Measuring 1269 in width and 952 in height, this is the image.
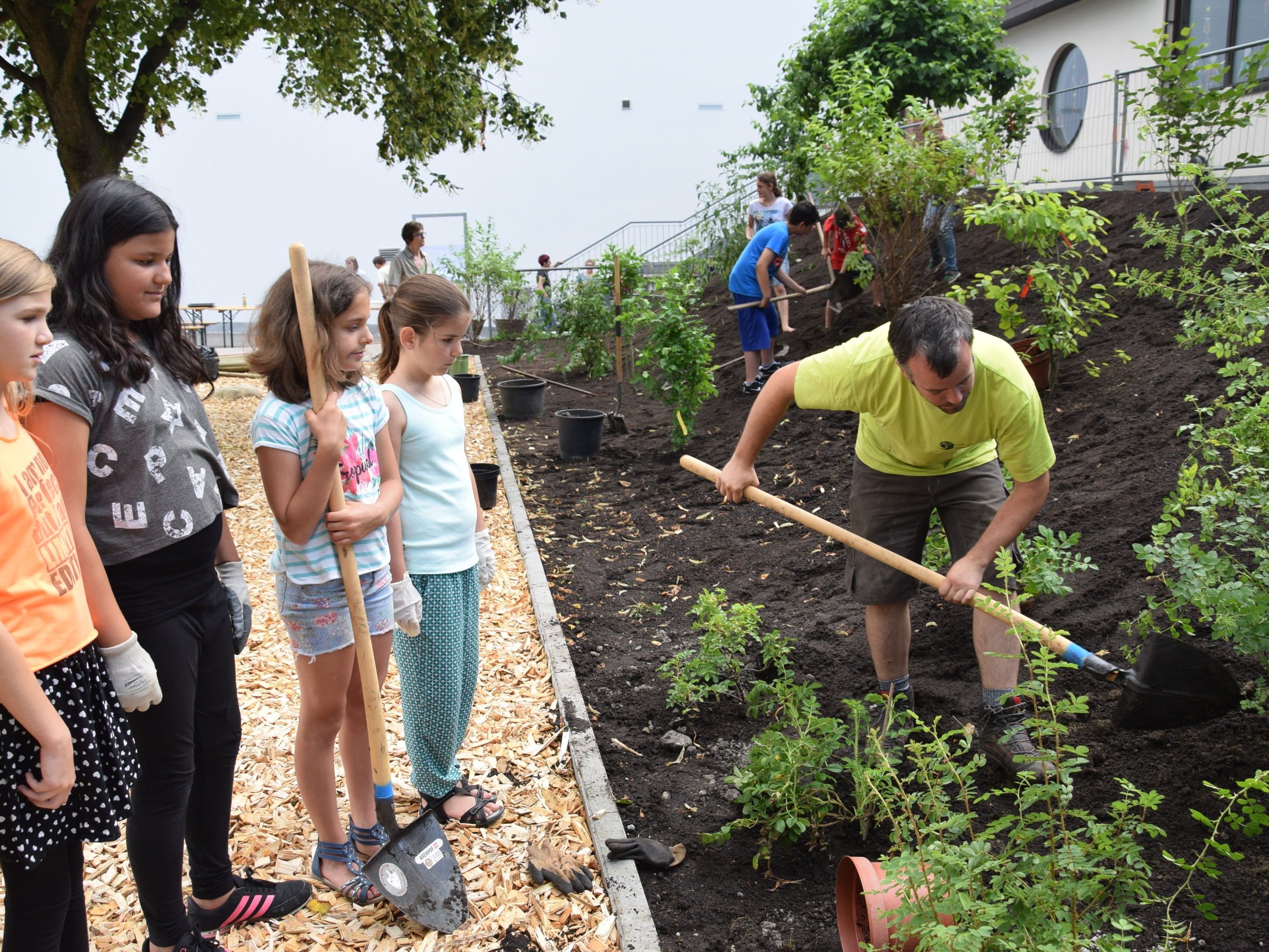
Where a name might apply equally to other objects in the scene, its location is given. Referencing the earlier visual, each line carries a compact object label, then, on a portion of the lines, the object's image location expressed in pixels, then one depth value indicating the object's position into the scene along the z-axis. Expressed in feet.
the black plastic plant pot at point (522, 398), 35.19
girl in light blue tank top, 9.50
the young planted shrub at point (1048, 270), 18.08
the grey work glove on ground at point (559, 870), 9.62
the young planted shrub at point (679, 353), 27.32
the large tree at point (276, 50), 26.58
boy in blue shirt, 30.27
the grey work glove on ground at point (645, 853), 9.86
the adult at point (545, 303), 42.50
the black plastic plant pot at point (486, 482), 21.90
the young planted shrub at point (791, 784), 9.70
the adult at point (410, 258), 34.42
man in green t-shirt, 9.54
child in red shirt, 29.89
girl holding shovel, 8.09
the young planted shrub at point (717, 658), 12.87
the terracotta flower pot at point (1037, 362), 20.74
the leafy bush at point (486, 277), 55.62
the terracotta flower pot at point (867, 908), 7.10
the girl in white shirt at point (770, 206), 34.65
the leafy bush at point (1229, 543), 8.64
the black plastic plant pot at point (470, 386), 37.17
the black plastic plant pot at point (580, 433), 28.45
